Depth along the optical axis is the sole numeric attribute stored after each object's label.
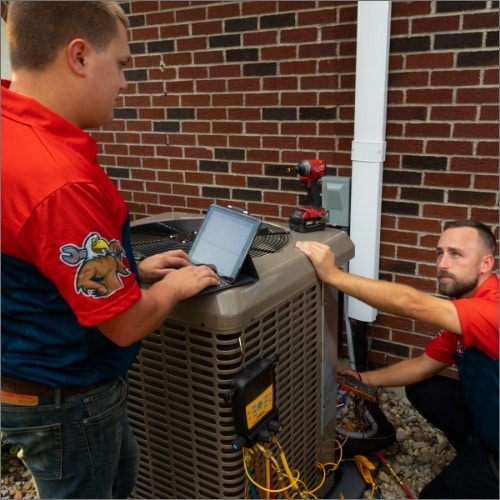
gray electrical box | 2.60
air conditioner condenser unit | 1.41
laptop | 1.45
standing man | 1.05
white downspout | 2.30
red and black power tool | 1.92
